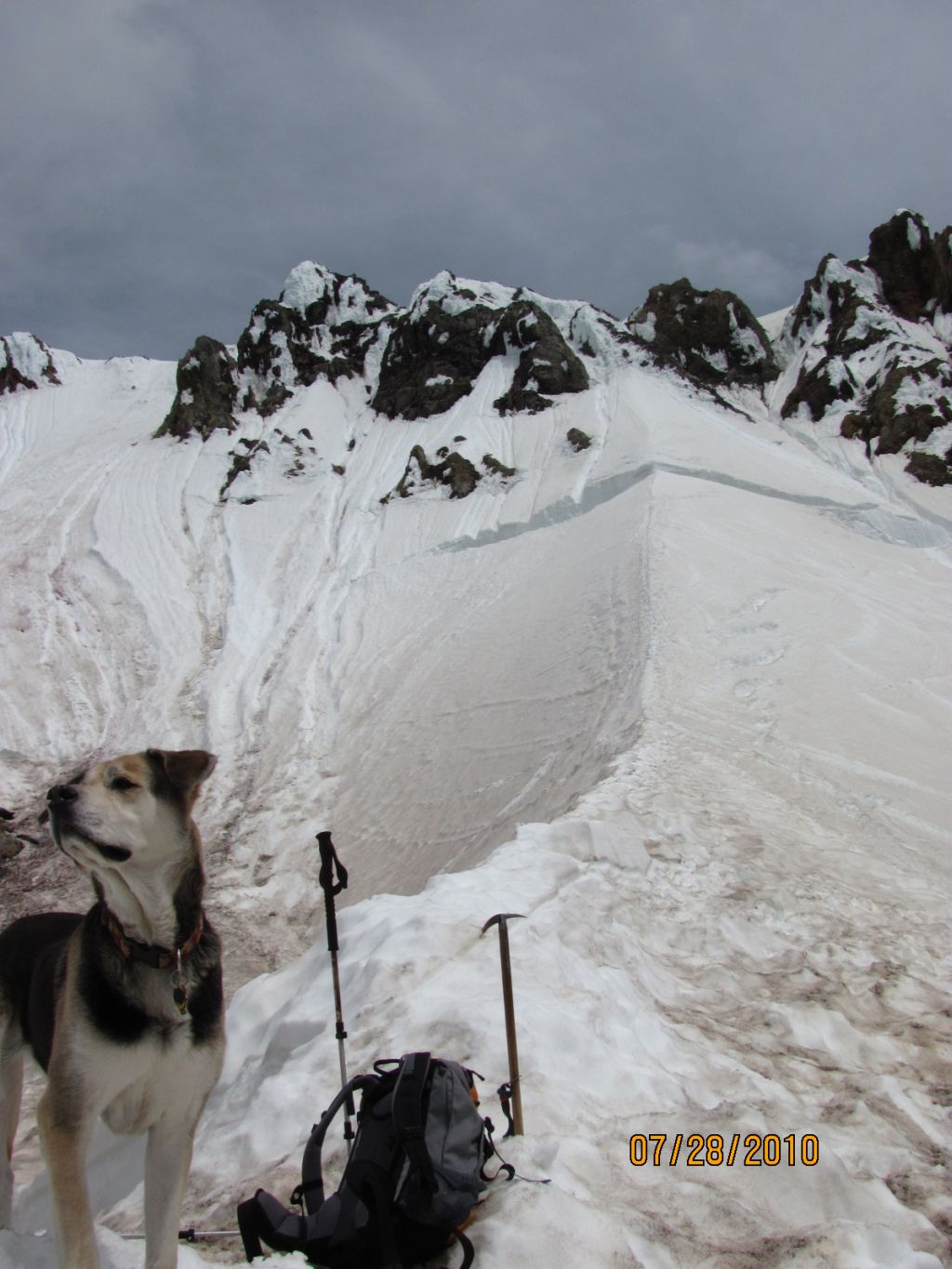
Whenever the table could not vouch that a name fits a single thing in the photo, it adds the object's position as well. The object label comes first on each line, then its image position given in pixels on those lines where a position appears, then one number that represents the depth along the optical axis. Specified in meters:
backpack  2.85
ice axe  3.56
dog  2.68
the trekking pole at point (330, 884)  4.31
